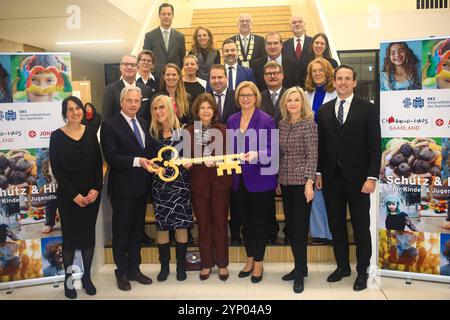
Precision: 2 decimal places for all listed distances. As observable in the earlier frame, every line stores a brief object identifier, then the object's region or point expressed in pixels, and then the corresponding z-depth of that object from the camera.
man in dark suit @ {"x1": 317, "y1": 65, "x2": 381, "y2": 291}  3.35
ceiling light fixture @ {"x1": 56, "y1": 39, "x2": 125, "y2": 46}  10.11
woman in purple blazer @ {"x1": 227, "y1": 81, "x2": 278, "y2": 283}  3.46
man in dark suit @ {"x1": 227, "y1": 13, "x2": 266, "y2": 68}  4.96
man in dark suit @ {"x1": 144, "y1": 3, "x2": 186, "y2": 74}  5.02
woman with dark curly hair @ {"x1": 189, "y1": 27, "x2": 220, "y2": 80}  4.70
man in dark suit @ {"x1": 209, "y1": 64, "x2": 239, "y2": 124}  3.82
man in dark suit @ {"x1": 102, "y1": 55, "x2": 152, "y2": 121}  3.92
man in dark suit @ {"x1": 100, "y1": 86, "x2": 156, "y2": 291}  3.44
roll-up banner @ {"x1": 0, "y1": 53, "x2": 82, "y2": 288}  3.53
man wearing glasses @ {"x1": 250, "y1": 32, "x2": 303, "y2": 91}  4.33
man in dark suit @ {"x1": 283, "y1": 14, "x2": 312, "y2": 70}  4.73
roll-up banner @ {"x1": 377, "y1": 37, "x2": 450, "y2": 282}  3.45
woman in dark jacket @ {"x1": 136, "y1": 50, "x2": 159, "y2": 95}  4.21
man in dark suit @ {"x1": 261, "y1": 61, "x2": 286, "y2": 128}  3.84
